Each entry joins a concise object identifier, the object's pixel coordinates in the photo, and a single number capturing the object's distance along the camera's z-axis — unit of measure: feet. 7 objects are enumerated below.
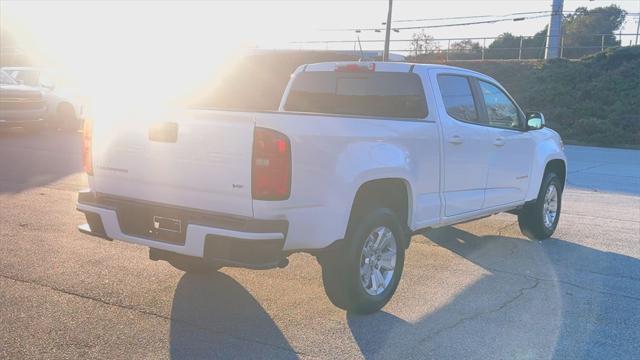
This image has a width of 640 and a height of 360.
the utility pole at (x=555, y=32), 108.99
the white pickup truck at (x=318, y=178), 14.08
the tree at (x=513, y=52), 150.00
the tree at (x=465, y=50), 134.10
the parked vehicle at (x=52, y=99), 64.18
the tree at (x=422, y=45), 135.33
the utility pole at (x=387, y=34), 116.33
